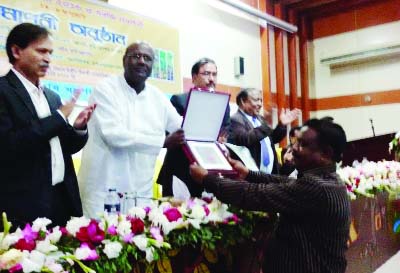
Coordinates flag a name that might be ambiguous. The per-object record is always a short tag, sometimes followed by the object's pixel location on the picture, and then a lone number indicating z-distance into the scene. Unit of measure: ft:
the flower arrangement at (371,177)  9.84
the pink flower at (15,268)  3.56
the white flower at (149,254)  4.45
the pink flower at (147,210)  5.27
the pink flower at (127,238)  4.41
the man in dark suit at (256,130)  8.87
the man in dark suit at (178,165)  7.44
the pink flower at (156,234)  4.62
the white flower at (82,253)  3.98
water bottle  6.40
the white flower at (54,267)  3.67
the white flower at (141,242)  4.42
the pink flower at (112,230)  4.43
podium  17.54
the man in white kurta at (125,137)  6.70
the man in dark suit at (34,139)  5.38
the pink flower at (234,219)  5.68
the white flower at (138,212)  5.07
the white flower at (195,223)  5.13
